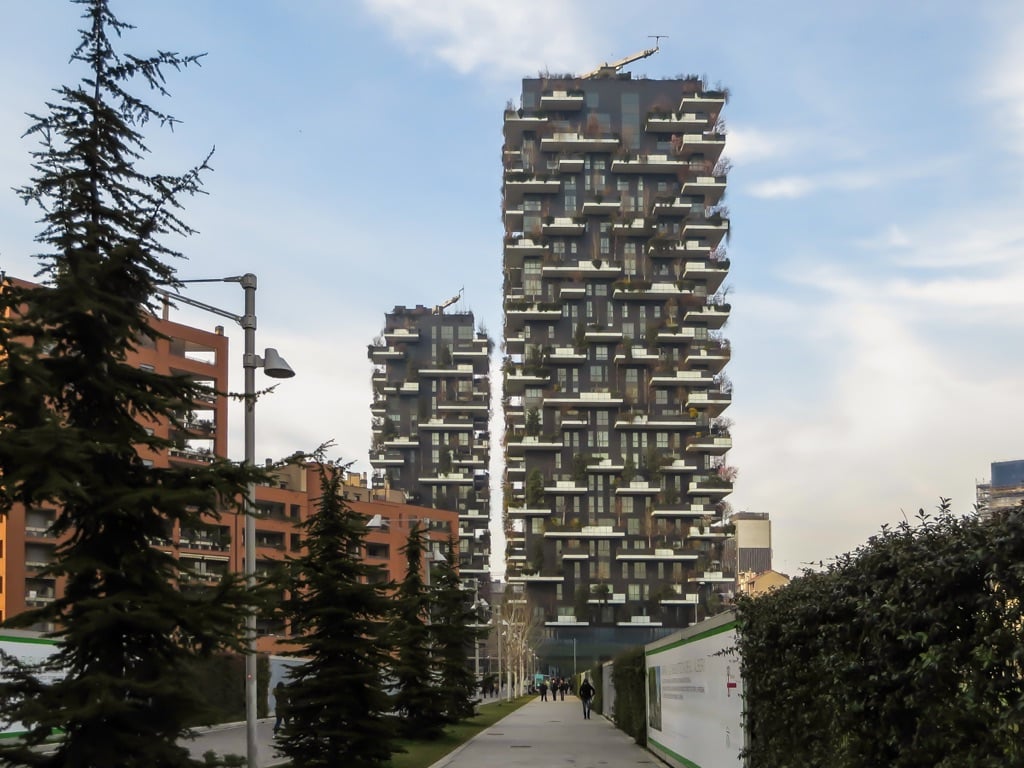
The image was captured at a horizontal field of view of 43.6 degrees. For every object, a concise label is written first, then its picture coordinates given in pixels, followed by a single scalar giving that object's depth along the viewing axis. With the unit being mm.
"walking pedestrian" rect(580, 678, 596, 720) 55059
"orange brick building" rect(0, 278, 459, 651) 76062
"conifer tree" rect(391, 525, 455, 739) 37125
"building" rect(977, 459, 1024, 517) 154000
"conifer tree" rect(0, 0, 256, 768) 10602
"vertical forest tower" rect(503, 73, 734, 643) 127312
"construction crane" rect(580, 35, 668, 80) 147000
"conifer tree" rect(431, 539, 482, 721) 43094
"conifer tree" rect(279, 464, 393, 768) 23031
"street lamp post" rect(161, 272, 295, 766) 17812
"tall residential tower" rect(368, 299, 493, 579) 175750
